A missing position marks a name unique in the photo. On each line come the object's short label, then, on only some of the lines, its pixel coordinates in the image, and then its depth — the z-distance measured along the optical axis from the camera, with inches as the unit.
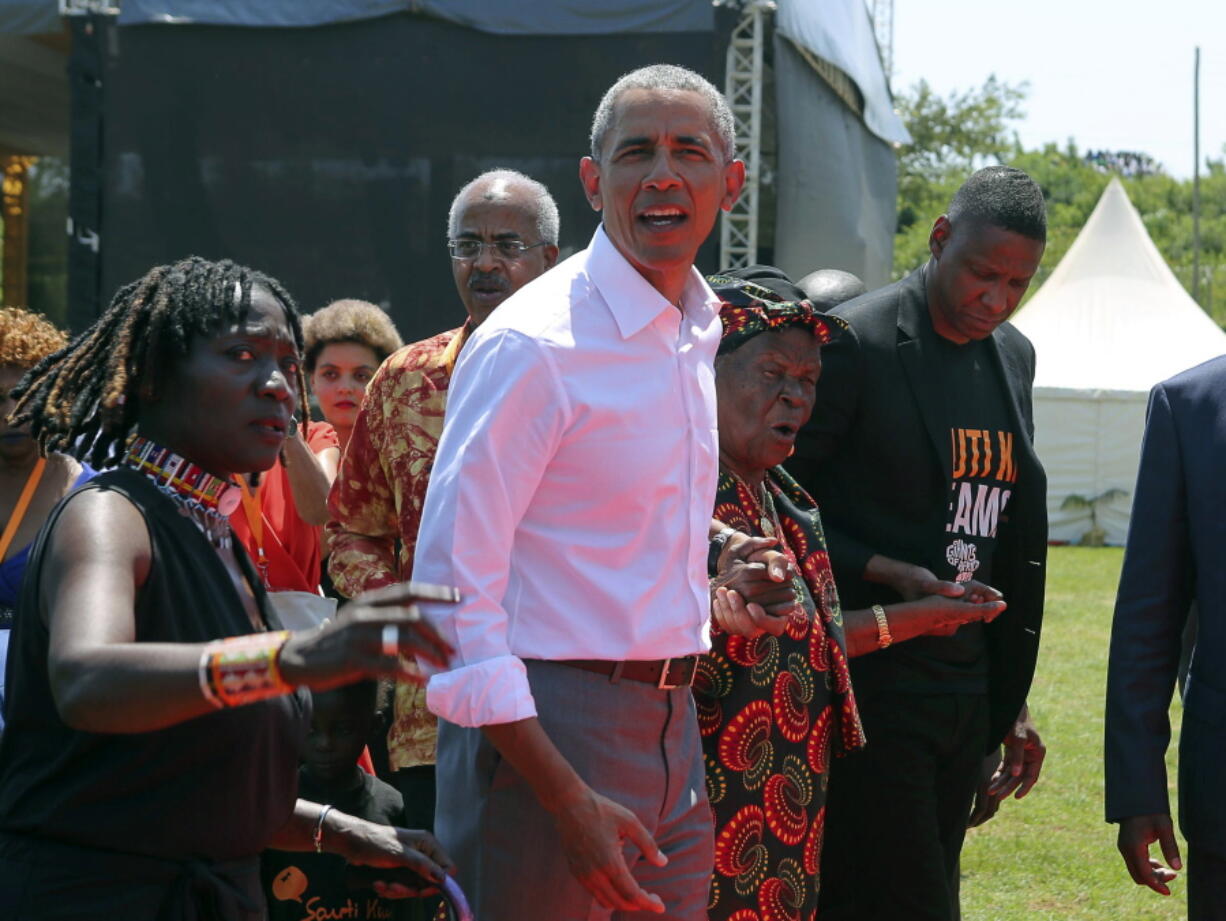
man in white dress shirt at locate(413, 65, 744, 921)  95.7
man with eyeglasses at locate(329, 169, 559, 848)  146.1
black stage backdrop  442.9
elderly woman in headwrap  127.4
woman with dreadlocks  71.0
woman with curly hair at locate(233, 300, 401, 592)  182.4
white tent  907.4
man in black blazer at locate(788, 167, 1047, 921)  155.9
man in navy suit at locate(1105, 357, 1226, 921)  126.8
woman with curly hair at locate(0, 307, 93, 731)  161.8
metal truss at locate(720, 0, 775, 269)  432.5
